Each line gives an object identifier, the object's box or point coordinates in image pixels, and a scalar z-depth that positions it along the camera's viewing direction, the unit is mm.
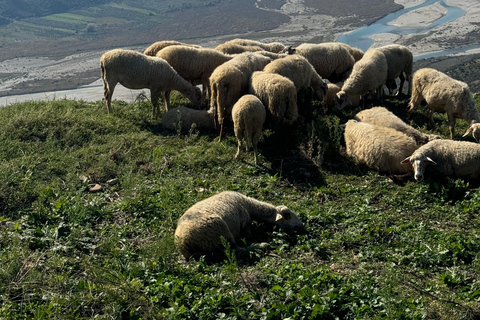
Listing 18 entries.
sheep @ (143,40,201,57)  14016
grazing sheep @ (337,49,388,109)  12141
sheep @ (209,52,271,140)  10531
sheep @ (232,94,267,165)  9297
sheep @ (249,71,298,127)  10047
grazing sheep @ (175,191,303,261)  6375
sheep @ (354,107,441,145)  9758
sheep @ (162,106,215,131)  11625
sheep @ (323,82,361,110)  12438
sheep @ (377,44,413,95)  13438
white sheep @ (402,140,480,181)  8281
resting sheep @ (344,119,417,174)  8727
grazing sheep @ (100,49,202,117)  11758
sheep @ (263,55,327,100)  11500
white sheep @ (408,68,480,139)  10367
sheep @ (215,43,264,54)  14608
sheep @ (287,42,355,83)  13961
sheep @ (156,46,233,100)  12977
